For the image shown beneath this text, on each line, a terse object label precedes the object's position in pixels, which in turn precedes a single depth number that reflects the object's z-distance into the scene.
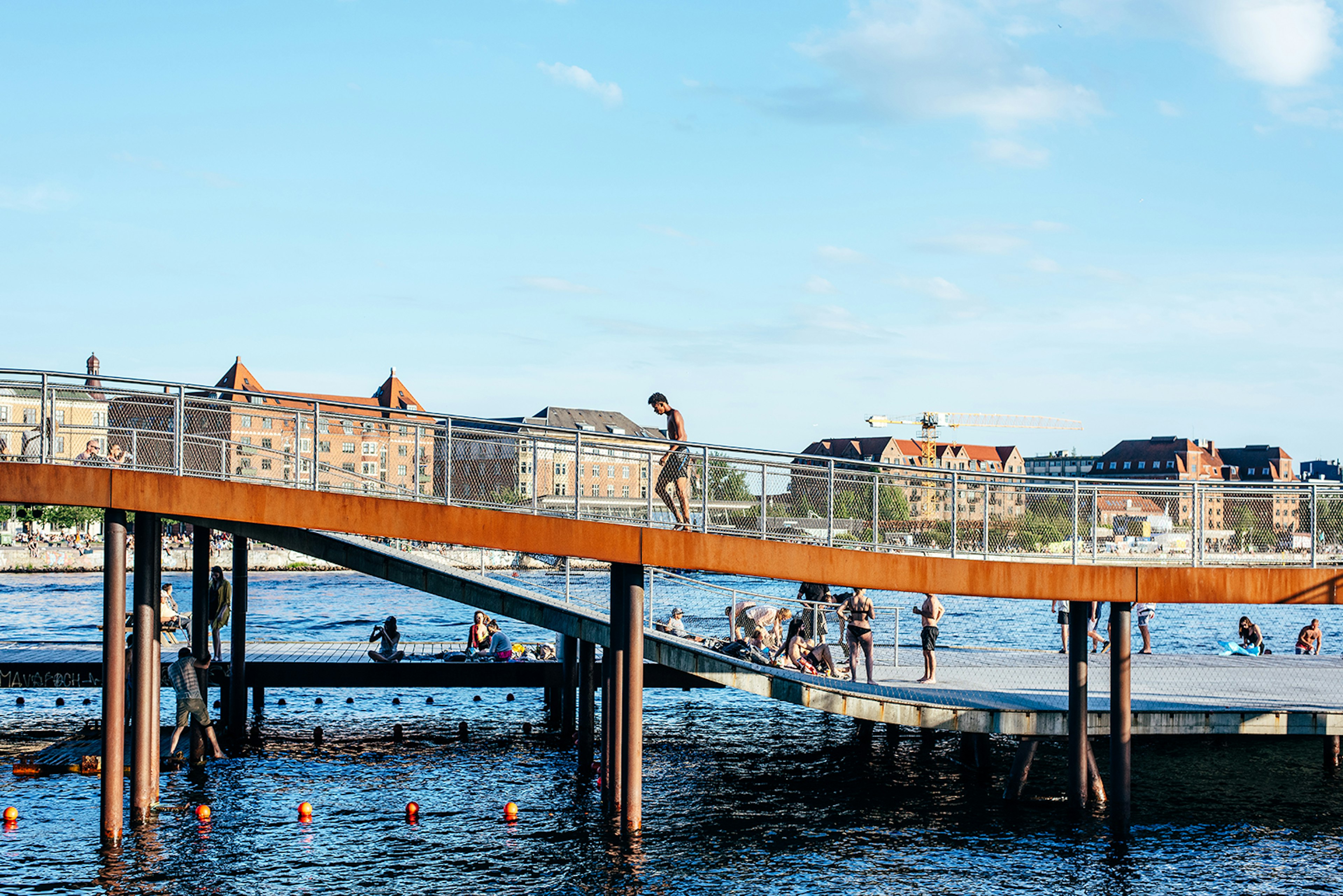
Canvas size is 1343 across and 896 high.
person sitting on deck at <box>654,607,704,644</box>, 23.19
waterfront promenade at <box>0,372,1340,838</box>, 17.41
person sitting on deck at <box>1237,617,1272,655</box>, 29.45
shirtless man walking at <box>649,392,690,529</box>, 18.09
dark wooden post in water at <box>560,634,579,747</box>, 27.53
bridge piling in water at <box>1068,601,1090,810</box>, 18.78
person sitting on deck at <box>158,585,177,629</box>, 29.91
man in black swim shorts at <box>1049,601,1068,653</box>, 24.42
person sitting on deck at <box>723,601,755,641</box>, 21.45
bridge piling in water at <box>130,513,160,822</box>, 17.94
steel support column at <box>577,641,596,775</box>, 23.70
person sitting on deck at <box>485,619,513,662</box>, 29.52
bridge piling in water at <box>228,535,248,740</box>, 26.09
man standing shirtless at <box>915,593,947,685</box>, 21.64
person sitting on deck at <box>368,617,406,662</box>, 28.53
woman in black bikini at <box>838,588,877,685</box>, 20.98
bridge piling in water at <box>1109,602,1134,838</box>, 18.62
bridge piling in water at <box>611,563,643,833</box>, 17.83
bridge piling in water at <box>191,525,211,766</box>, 22.05
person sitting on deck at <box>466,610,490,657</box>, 30.03
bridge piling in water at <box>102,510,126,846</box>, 17.08
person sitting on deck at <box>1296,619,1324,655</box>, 30.64
